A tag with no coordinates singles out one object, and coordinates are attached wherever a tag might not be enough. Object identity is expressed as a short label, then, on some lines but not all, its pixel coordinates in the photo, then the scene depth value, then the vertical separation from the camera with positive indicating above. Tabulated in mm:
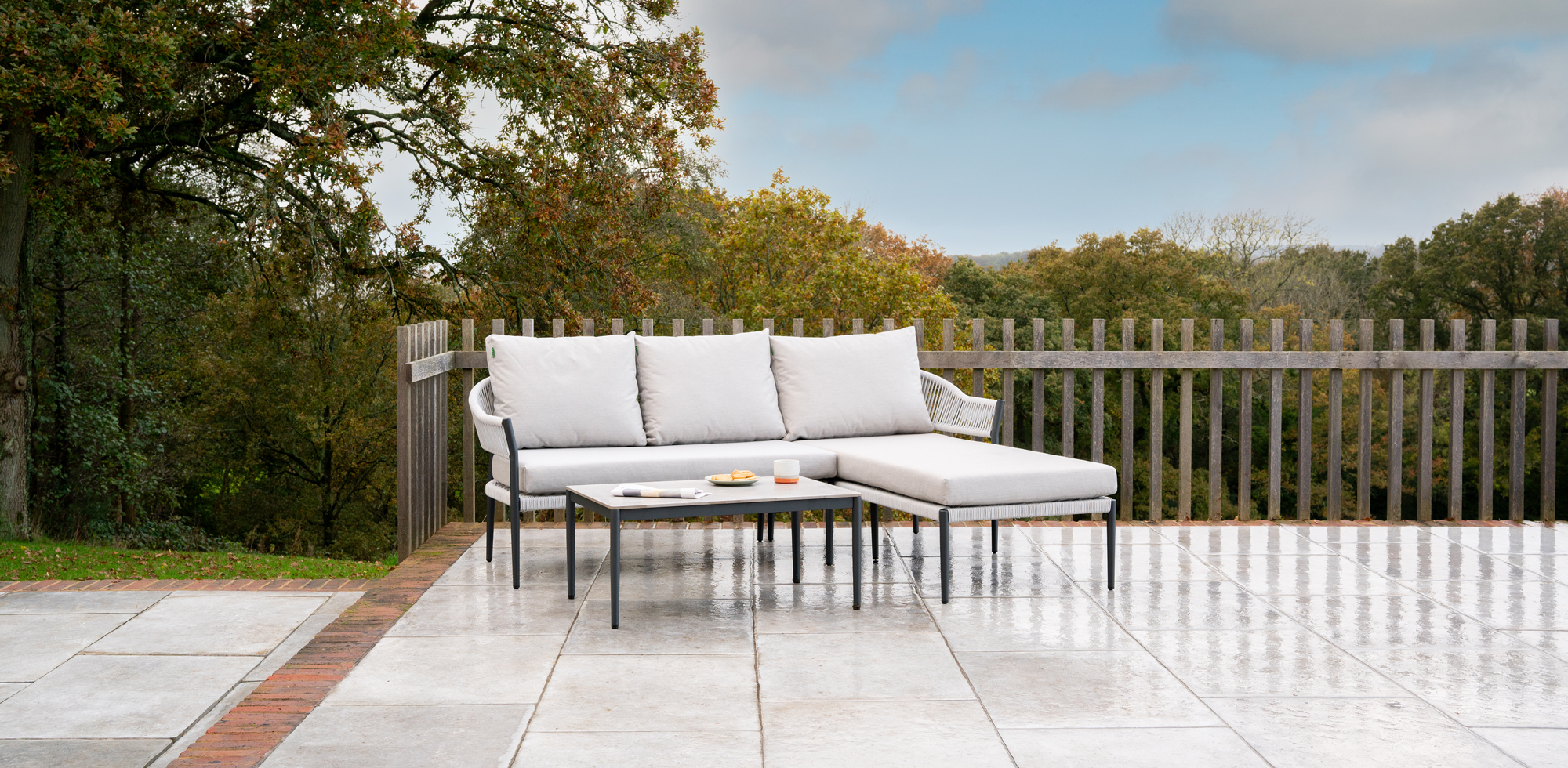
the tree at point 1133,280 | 24750 +1611
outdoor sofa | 4043 -274
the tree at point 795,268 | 19109 +1454
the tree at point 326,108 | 7168 +1840
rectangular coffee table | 3553 -449
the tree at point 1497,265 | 22734 +1681
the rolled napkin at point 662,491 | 3732 -425
